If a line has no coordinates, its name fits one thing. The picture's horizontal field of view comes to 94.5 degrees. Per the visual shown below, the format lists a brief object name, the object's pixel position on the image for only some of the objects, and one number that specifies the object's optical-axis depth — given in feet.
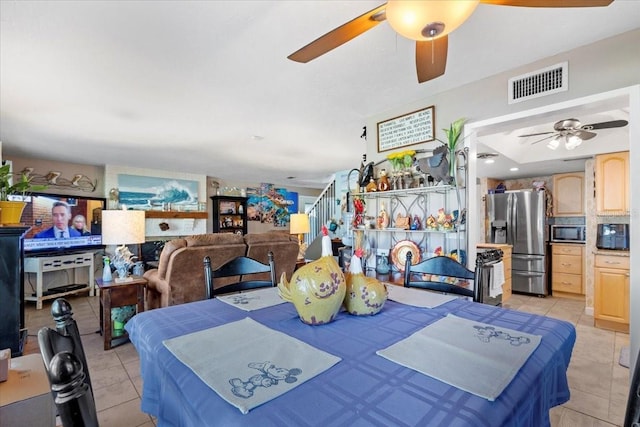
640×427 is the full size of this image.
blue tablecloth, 1.83
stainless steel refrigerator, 15.14
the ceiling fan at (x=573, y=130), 8.68
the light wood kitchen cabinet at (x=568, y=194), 15.59
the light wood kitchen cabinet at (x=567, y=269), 14.62
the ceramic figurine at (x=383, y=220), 9.21
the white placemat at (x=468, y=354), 2.19
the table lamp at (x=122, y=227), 8.86
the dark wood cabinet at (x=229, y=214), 22.58
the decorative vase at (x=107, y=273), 9.48
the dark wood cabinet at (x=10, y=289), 6.77
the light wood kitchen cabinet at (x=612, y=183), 11.25
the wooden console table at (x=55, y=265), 13.36
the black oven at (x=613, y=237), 11.25
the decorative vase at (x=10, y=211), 6.69
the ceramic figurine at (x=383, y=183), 9.02
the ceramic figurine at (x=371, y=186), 9.26
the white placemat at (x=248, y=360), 2.08
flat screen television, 14.55
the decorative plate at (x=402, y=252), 8.47
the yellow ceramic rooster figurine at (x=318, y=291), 3.29
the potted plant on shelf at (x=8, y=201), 6.48
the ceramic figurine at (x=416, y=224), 8.47
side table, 8.80
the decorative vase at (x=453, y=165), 7.50
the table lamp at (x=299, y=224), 16.80
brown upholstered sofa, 9.30
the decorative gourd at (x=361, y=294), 3.65
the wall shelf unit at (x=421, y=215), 7.79
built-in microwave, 15.01
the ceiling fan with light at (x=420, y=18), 3.48
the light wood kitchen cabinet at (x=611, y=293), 10.54
